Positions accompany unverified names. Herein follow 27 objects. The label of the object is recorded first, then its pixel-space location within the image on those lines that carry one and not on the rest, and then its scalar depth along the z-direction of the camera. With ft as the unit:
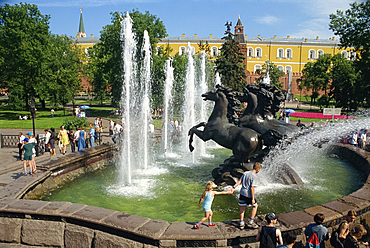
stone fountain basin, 15.48
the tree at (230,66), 128.06
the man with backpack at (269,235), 13.91
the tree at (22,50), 113.60
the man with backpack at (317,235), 14.42
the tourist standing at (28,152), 30.58
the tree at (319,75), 184.20
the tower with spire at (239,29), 273.21
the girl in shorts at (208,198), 17.22
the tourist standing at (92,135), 51.06
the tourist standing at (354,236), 14.56
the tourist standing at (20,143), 44.75
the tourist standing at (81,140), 46.39
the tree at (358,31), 117.70
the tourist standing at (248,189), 17.15
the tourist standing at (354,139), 53.62
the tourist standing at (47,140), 50.03
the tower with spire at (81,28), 432.91
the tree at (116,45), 125.49
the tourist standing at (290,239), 13.99
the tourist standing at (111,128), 70.13
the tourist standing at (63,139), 49.03
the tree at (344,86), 138.00
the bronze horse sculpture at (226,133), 29.84
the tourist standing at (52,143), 48.39
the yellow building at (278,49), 288.71
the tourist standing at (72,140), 50.53
